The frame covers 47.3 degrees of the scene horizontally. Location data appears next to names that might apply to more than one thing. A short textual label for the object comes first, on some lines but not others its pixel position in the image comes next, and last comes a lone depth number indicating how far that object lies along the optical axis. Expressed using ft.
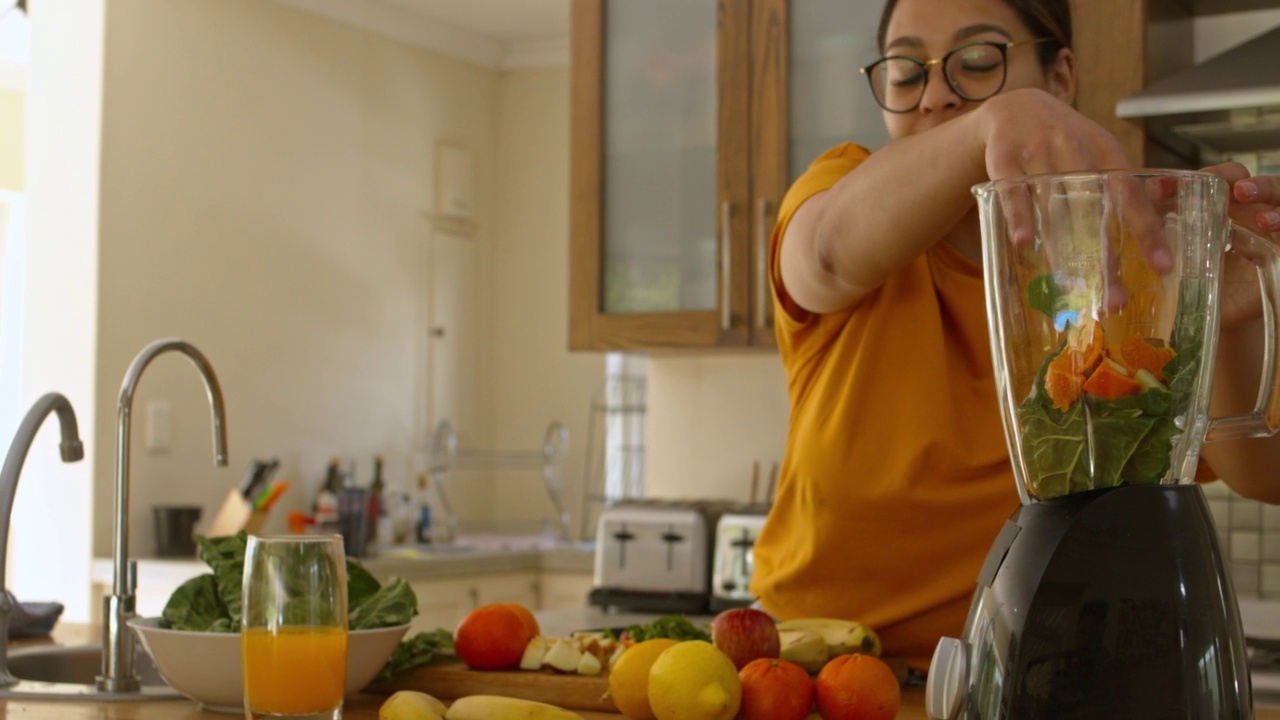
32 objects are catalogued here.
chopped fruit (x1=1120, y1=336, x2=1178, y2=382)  2.38
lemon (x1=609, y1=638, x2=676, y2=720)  3.29
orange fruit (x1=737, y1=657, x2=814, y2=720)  3.21
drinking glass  2.98
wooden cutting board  3.65
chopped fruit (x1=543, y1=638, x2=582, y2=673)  3.77
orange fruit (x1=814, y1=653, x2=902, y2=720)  3.18
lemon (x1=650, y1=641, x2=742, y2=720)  3.12
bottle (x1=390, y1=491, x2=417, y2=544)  13.19
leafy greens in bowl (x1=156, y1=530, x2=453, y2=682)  3.74
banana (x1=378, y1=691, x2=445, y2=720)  3.09
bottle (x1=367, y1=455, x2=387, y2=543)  12.62
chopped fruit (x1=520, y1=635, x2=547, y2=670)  3.85
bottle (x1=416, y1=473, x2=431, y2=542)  13.35
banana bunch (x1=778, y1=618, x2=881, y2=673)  3.74
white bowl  3.52
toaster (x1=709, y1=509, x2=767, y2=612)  8.57
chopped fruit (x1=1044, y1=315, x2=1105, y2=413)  2.38
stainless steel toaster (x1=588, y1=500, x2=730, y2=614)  8.80
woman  4.04
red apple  3.60
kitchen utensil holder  11.25
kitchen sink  5.02
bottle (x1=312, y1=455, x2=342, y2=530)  12.01
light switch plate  11.62
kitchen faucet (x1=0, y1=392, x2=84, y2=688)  4.36
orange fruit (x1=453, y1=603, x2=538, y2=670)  3.87
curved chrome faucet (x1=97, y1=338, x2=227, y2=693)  4.18
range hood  6.56
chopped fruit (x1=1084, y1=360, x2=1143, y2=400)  2.35
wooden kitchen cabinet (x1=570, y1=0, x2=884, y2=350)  8.70
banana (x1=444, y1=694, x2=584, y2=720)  3.09
